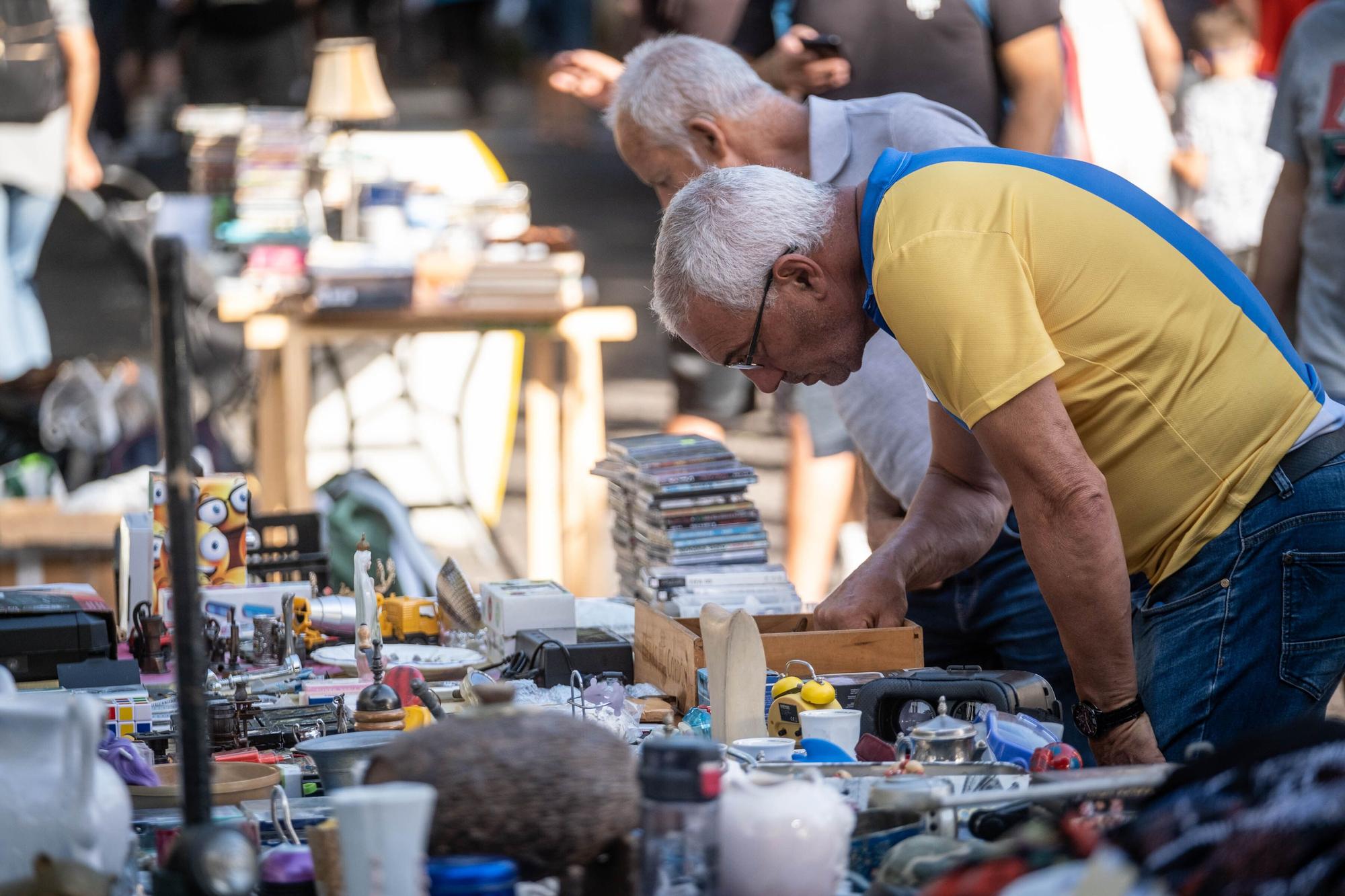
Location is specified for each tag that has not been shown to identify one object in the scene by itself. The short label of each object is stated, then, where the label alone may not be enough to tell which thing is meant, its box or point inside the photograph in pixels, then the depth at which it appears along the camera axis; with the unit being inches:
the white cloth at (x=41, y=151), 501.7
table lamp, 503.2
